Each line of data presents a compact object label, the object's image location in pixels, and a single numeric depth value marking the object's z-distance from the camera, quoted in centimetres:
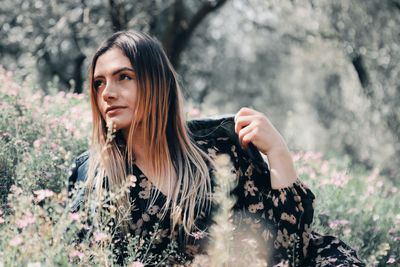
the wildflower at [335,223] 405
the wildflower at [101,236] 237
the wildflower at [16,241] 217
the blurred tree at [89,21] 995
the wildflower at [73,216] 218
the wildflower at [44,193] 225
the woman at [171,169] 304
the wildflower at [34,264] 205
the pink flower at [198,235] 292
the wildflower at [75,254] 234
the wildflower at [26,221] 228
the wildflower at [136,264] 244
